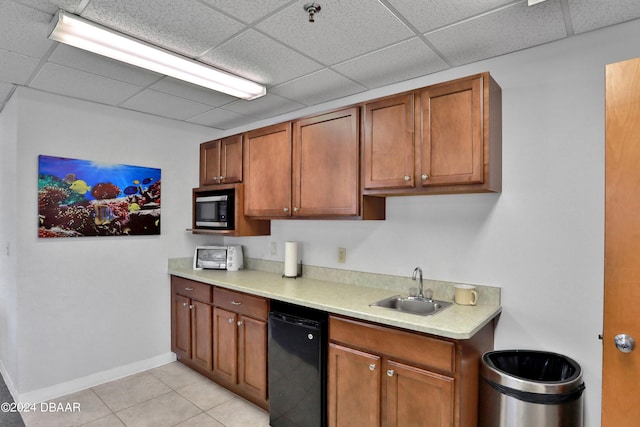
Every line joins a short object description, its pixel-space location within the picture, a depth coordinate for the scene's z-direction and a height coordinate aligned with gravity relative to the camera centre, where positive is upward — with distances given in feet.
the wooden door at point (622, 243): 4.97 -0.46
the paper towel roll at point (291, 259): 10.35 -1.40
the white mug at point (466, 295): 7.21 -1.73
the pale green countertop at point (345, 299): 5.95 -1.93
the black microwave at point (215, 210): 10.82 +0.05
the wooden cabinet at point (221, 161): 11.04 +1.67
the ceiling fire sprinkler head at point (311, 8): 5.55 +3.23
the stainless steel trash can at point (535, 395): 5.43 -2.94
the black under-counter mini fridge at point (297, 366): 7.32 -3.37
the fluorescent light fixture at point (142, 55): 5.91 +3.04
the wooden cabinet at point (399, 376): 5.69 -2.92
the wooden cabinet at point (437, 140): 6.48 +1.43
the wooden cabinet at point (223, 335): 8.75 -3.45
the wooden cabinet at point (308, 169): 8.26 +1.10
